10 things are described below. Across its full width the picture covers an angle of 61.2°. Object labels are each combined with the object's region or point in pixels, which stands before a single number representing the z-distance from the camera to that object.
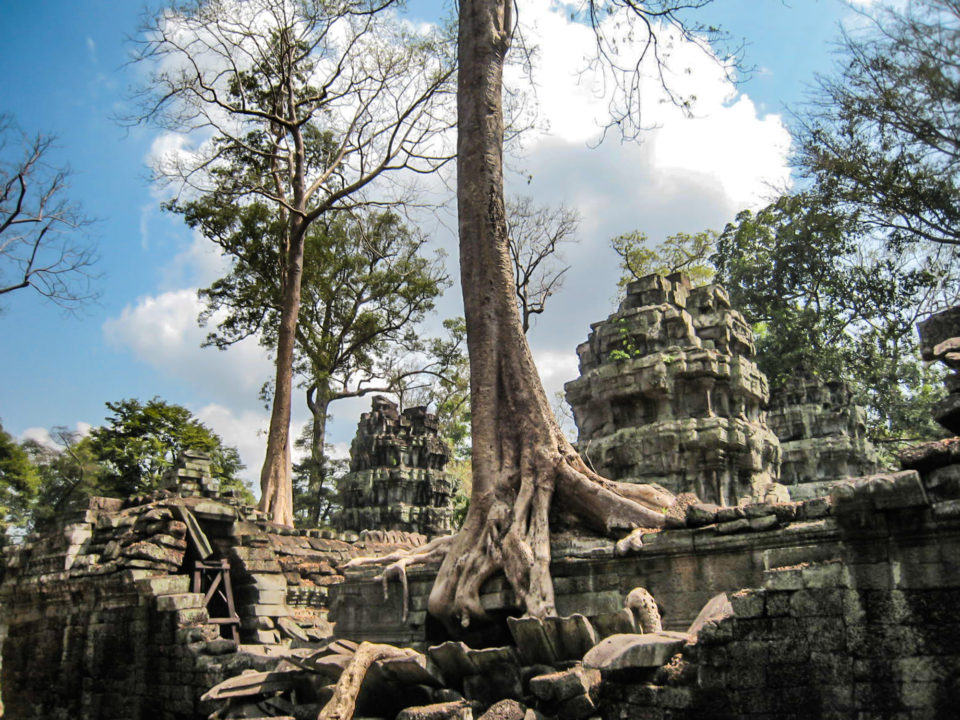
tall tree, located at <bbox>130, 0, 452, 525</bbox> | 17.36
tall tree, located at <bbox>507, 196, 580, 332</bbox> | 22.05
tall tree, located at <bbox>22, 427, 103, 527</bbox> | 31.20
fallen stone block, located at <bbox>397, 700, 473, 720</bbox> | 5.13
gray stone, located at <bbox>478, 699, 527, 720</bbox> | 4.92
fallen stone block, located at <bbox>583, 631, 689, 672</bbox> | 4.55
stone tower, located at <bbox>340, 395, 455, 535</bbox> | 21.80
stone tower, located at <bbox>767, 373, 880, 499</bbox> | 17.98
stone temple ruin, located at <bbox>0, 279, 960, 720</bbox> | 3.91
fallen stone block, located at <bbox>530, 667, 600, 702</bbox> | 4.83
